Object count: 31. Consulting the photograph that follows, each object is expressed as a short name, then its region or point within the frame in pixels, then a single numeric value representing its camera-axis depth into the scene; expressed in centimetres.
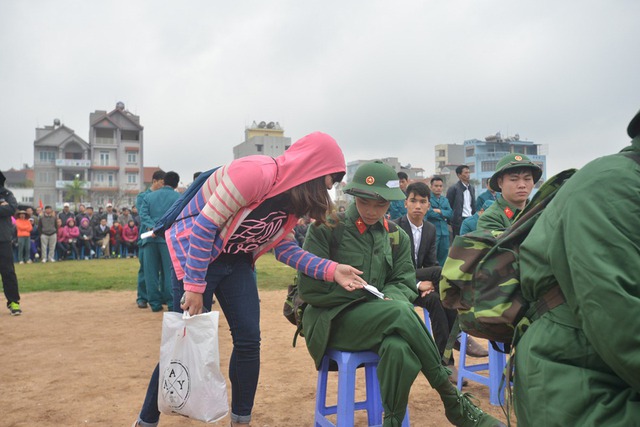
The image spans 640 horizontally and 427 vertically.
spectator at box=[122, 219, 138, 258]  2225
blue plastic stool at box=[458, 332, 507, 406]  445
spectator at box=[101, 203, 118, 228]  2295
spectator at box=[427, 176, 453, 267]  713
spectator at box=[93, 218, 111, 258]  2184
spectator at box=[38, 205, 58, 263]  1914
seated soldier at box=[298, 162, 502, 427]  311
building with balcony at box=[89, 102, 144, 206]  5972
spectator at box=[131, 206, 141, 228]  2247
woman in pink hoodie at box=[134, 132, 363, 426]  302
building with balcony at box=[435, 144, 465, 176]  8060
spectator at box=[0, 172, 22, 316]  779
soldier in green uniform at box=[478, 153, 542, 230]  448
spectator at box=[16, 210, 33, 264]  1786
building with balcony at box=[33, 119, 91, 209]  5841
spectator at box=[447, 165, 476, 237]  939
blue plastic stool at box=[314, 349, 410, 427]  319
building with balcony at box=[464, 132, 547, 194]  6894
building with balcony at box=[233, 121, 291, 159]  6919
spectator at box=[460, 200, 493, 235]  600
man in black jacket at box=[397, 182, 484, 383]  518
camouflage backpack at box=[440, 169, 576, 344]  185
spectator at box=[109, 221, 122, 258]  2238
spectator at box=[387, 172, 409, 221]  888
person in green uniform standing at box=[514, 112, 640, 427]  142
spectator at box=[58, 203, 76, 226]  2077
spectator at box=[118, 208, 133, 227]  2361
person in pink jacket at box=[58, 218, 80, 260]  2069
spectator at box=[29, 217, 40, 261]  1995
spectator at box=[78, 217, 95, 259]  2117
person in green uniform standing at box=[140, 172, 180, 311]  862
